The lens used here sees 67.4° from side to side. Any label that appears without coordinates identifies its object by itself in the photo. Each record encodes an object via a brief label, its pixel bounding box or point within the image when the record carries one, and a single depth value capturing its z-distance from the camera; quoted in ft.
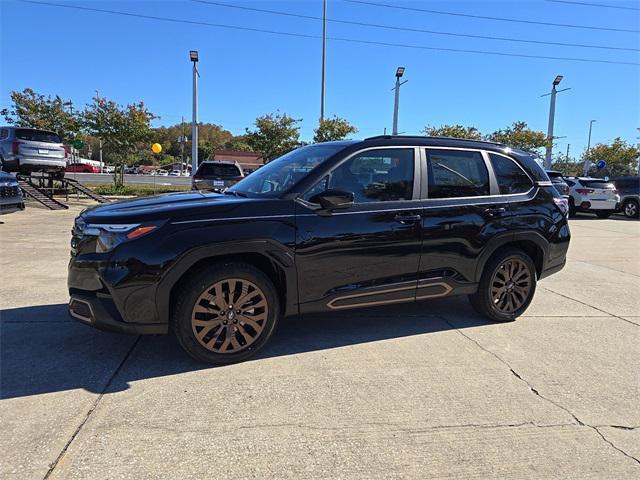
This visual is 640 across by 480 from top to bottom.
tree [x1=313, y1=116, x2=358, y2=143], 89.61
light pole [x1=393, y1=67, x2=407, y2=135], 92.68
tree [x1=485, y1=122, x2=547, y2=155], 99.09
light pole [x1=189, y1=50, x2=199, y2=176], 83.28
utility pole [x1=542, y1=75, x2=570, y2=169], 102.78
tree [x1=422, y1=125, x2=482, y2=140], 100.17
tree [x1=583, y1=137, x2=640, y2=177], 159.43
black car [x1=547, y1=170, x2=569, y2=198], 48.08
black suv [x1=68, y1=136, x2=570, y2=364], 11.74
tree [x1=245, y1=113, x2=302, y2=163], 92.79
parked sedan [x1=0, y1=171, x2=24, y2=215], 33.01
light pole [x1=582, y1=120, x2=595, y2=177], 108.92
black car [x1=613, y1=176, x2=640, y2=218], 64.85
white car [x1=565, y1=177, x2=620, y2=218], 61.21
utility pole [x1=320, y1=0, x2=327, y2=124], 93.04
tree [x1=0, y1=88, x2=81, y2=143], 83.76
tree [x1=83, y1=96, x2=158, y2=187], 74.13
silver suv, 50.75
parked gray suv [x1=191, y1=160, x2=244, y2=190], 47.24
